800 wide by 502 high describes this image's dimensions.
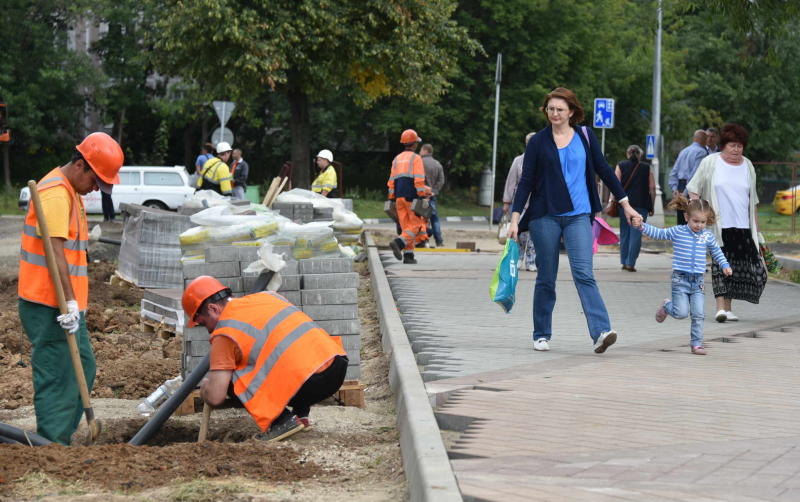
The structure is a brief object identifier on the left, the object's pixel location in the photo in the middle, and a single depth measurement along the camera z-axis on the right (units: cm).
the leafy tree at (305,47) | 3144
